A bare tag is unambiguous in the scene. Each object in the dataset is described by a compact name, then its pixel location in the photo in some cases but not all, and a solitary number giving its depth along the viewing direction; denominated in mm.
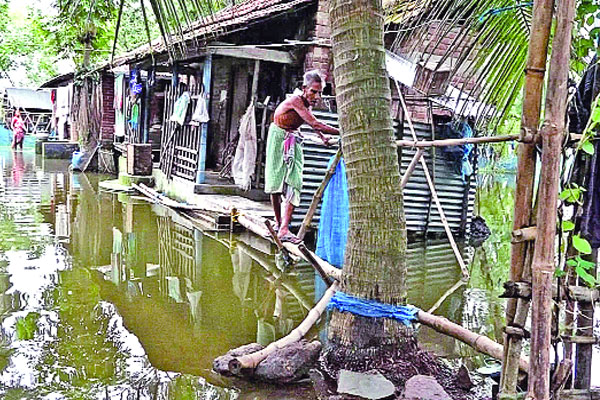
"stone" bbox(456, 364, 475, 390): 3996
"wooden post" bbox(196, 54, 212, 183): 10869
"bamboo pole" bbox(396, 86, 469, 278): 6378
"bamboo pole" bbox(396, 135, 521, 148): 3205
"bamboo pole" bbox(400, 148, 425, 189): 5891
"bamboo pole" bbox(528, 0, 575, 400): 2484
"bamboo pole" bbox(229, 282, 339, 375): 4051
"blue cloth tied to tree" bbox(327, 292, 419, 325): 4137
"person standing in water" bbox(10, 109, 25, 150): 27953
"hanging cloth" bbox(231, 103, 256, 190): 10008
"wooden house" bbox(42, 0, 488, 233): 8508
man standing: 6582
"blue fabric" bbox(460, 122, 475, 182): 8906
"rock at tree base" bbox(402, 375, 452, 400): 3567
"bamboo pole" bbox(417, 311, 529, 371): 3885
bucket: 18156
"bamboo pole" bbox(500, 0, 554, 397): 2646
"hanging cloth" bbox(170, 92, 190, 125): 12234
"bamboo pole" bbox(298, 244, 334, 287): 5484
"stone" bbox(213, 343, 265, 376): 4109
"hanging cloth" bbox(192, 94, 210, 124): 11031
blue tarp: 6207
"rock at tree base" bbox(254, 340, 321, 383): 4008
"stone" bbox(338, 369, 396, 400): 3727
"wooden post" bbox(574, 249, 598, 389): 2951
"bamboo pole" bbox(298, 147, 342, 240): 6325
